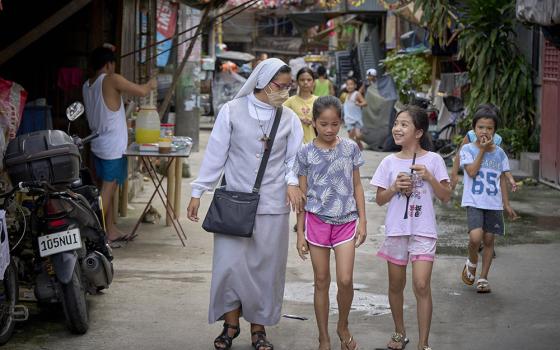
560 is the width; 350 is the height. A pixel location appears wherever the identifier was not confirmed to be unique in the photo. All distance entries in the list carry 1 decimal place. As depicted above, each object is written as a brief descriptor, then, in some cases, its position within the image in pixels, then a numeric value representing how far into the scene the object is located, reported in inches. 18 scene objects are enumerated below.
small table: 370.8
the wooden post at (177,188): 424.8
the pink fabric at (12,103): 310.3
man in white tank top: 371.9
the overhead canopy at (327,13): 1095.6
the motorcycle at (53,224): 241.8
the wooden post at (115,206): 422.6
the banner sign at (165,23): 665.6
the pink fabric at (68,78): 401.1
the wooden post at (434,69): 864.9
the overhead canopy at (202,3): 413.4
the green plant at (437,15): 579.7
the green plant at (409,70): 873.5
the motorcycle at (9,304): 236.1
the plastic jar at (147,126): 382.6
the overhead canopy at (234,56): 1575.9
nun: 236.7
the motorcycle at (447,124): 718.5
